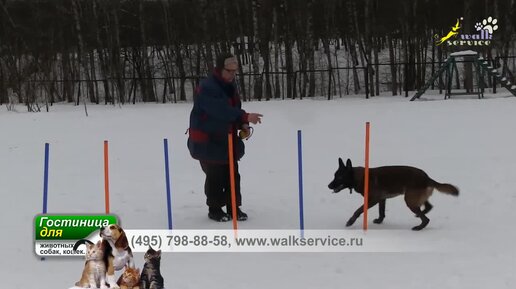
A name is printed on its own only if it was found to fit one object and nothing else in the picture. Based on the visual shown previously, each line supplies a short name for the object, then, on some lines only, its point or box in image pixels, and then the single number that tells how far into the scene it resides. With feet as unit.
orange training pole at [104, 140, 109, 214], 32.71
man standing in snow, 35.78
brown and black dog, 34.73
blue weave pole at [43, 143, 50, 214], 32.76
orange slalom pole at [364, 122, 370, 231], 34.17
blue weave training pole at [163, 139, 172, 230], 34.71
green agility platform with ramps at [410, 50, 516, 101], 130.15
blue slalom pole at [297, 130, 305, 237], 33.63
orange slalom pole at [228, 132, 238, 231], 32.86
